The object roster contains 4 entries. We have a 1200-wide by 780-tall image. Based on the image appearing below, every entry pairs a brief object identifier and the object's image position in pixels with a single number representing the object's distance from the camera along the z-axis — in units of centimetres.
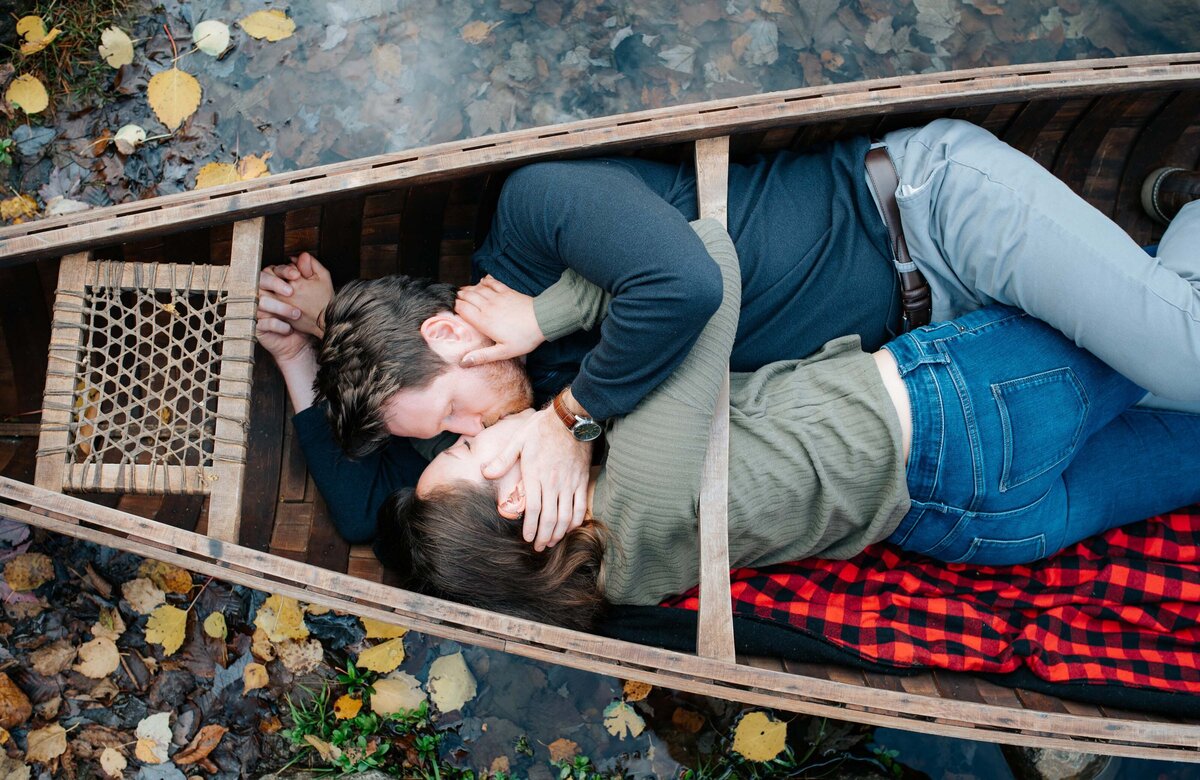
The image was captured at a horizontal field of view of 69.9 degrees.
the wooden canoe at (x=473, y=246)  224
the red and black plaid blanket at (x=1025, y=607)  258
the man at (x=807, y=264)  214
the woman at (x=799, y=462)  229
